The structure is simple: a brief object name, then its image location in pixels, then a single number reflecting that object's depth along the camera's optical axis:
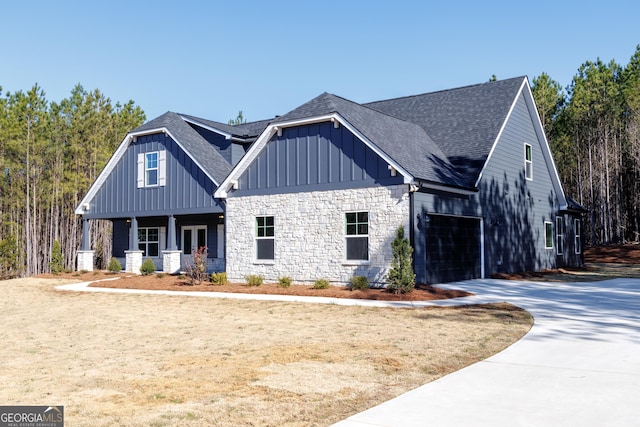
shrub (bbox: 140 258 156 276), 24.88
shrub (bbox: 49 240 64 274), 27.39
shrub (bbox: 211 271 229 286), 20.17
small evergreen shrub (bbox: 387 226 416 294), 15.47
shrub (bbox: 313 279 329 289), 17.39
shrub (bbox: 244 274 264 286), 19.06
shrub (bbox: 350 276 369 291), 16.81
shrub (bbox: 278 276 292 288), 18.33
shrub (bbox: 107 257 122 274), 26.84
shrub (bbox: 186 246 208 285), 20.30
